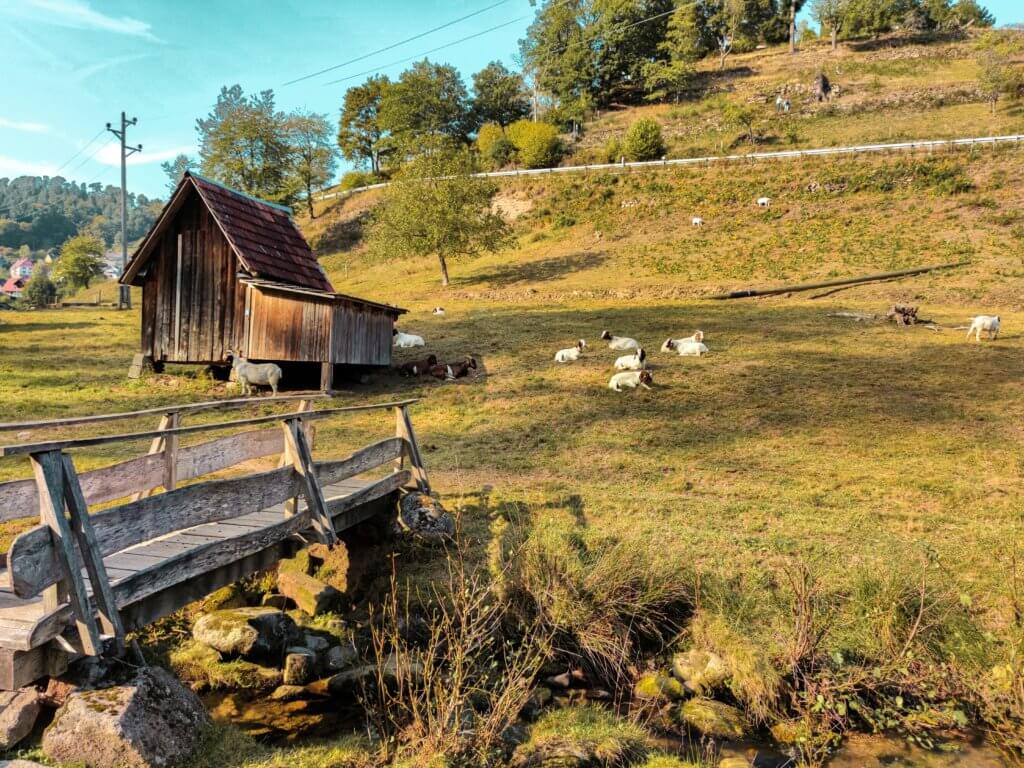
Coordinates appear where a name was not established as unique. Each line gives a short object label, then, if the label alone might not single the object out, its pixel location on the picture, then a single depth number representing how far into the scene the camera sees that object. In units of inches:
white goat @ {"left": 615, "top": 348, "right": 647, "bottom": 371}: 713.0
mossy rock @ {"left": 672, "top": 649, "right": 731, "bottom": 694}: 269.0
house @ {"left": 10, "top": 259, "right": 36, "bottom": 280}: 5984.3
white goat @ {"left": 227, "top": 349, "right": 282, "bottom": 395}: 756.6
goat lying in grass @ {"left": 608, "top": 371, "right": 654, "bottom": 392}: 672.4
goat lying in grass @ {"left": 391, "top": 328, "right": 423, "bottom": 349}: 984.3
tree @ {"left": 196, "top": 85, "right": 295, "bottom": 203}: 2310.5
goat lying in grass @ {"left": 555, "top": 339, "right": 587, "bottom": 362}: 797.9
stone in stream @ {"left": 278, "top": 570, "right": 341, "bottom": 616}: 329.7
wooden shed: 770.2
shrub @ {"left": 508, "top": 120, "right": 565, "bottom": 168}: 2431.1
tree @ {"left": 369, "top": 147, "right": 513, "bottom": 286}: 1539.1
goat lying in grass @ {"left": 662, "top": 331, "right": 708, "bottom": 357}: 781.3
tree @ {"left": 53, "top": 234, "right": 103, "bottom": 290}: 2418.8
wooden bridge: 175.2
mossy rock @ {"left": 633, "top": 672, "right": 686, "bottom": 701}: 264.5
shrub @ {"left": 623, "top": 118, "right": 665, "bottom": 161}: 2261.3
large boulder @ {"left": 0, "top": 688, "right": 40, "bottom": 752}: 194.5
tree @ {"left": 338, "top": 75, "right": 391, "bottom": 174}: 3358.8
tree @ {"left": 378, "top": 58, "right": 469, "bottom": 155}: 3149.6
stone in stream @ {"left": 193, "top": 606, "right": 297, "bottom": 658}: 282.0
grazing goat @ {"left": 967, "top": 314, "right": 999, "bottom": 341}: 790.5
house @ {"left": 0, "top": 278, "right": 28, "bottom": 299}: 4440.5
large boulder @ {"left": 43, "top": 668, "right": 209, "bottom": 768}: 180.4
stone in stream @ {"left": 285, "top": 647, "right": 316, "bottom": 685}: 271.7
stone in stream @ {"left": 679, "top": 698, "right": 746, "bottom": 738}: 246.1
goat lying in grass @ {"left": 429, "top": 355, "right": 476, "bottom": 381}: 796.6
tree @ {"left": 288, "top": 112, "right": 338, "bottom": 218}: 2586.1
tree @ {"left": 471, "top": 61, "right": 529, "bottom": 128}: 3302.2
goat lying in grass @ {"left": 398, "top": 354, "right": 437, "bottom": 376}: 832.3
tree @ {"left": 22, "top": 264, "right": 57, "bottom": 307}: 2387.8
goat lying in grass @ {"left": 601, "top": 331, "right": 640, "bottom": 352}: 837.2
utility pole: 1686.8
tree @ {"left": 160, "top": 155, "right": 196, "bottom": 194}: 4667.8
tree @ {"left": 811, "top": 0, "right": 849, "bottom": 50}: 3292.3
